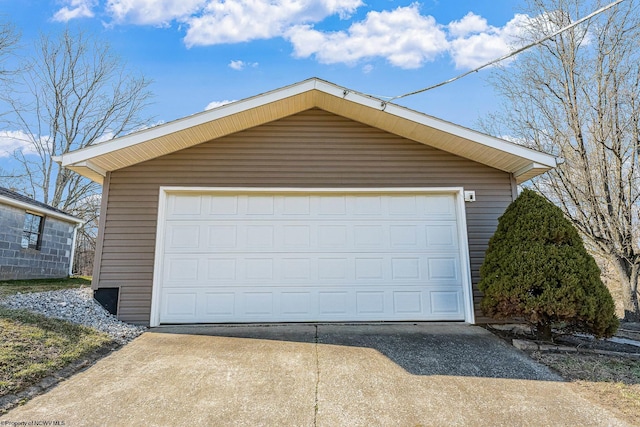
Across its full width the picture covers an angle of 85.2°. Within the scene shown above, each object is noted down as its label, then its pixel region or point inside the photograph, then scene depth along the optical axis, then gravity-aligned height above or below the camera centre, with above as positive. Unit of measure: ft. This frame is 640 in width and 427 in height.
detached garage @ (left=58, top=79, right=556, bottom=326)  18.97 +3.25
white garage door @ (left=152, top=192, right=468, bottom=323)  19.11 +0.52
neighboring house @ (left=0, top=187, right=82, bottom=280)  34.81 +3.22
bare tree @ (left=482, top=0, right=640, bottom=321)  23.39 +10.81
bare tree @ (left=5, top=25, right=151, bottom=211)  62.90 +30.88
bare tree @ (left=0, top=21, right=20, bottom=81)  42.39 +27.21
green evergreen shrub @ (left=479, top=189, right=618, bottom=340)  14.70 -0.42
